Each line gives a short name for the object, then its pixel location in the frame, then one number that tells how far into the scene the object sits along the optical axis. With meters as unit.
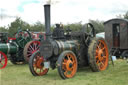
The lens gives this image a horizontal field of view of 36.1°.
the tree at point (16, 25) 26.17
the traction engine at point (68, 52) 5.80
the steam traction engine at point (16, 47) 9.57
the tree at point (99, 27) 34.84
